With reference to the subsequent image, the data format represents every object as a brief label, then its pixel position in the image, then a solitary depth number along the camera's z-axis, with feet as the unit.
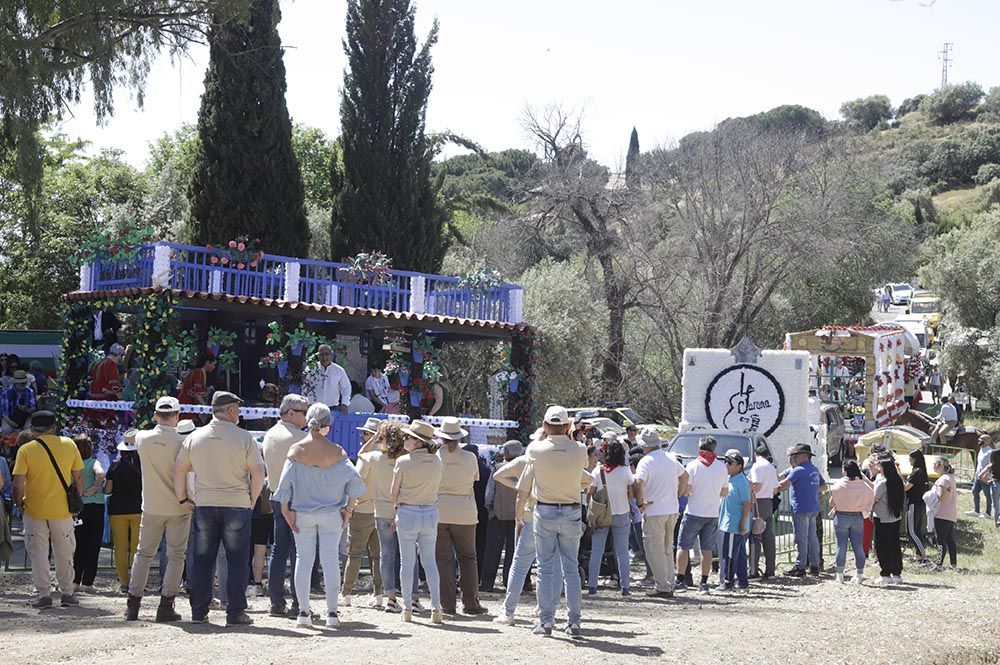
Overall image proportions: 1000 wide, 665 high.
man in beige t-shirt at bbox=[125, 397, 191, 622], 32.19
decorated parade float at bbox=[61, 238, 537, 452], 67.05
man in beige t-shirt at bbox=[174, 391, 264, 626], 31.22
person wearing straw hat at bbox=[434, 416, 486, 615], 35.76
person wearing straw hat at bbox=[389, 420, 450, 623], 34.24
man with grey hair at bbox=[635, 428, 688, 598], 42.96
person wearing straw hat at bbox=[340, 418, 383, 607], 37.86
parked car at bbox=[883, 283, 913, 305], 209.87
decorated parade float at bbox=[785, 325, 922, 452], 101.24
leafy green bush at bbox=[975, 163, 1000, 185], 347.36
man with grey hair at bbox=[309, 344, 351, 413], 68.59
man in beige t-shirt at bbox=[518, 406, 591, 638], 32.30
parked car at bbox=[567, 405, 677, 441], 106.64
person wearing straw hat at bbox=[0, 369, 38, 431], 66.64
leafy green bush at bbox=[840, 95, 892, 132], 521.24
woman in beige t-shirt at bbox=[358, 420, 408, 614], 35.65
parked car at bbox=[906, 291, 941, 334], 192.95
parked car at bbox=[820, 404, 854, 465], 94.27
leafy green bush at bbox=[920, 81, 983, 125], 479.00
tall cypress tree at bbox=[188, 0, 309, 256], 102.27
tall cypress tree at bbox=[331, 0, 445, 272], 113.29
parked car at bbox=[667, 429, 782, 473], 62.44
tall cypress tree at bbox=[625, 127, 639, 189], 135.44
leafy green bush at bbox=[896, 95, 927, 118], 523.29
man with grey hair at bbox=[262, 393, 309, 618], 33.53
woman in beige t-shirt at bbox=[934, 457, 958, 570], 55.36
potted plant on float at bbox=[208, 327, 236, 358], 72.01
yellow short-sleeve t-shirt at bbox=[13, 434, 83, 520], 35.27
